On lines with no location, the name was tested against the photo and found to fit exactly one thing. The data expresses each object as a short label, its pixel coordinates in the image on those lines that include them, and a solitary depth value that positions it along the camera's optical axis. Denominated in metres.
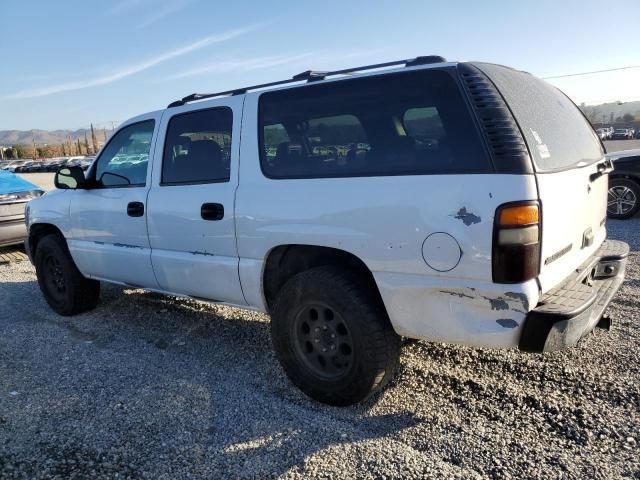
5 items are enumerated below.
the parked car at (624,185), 8.69
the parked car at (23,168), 54.09
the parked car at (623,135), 57.56
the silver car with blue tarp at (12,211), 7.62
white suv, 2.44
